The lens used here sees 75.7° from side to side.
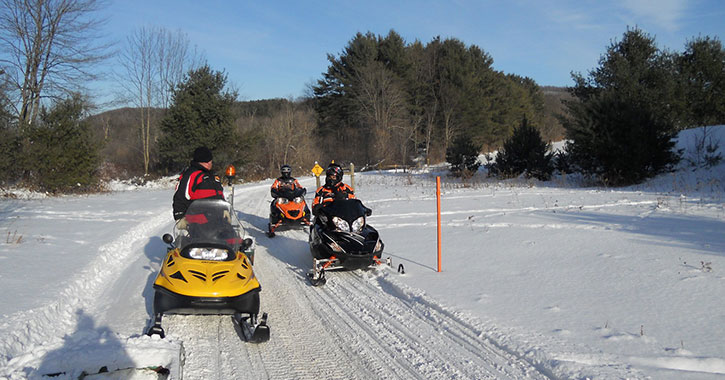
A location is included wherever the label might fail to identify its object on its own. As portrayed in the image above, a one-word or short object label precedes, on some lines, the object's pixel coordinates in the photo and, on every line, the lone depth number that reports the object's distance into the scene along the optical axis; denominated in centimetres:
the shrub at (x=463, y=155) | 2692
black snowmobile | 691
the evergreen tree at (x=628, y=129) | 1798
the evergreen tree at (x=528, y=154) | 2327
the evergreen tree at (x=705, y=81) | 2147
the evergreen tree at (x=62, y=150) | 1945
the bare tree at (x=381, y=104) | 4428
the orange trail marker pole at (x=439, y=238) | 700
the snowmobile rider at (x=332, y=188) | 852
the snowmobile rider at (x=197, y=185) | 605
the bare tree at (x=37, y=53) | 2180
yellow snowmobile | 467
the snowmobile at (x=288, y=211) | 1145
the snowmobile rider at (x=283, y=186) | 1173
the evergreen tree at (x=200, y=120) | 3088
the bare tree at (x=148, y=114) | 3488
